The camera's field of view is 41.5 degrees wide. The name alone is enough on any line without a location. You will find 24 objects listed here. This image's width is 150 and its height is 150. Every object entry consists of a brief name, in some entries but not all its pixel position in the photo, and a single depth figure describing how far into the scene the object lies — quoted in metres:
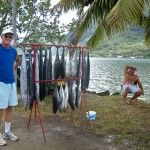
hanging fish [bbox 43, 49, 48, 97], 3.70
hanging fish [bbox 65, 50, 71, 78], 3.89
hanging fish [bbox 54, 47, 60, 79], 3.80
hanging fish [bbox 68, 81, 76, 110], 4.02
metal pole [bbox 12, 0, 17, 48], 5.48
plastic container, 4.74
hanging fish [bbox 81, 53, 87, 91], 4.23
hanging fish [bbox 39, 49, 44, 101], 3.68
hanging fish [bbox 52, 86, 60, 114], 3.88
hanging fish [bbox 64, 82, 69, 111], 3.94
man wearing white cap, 3.36
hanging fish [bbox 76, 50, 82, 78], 4.11
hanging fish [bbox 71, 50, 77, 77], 4.00
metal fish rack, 3.61
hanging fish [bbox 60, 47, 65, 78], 3.83
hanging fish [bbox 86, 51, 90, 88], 4.24
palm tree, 3.85
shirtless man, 6.34
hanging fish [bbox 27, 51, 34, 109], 3.58
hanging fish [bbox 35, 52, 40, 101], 3.62
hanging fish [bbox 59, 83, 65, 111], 3.90
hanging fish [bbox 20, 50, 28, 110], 3.55
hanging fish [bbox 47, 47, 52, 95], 3.71
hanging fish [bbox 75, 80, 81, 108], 4.09
